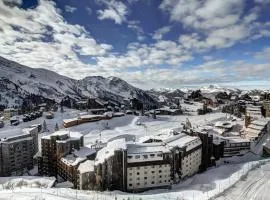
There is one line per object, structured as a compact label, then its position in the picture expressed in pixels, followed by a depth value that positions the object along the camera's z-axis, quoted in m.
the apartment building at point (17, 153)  52.01
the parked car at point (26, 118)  94.92
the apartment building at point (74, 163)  42.79
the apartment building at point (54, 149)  48.36
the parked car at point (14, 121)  90.87
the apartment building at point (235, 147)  53.00
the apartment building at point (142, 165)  39.06
